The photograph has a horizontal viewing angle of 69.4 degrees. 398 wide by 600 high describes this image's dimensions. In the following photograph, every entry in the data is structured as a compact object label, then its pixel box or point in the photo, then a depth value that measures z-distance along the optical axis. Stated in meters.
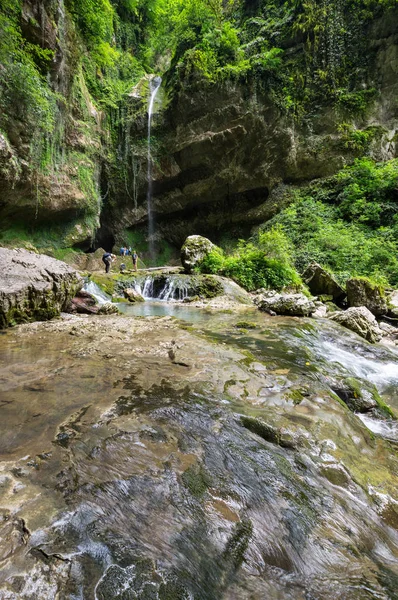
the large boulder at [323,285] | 9.49
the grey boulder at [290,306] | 7.03
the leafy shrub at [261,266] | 11.02
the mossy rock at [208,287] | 10.25
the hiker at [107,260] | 13.61
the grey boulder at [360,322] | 6.09
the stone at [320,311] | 7.21
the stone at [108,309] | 6.44
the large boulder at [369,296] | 8.02
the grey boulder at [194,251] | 12.45
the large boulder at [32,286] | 4.45
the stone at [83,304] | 6.29
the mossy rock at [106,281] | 10.66
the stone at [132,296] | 10.27
